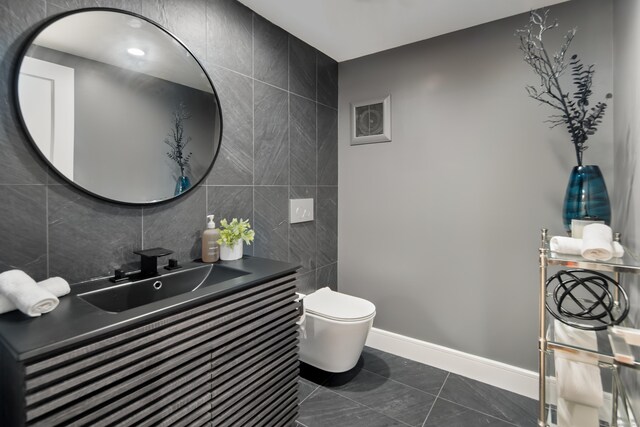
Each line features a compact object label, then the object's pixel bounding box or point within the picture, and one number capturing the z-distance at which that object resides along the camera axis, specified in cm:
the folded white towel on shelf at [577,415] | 108
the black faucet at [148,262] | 130
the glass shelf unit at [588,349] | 101
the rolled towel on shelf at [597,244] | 107
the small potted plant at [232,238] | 160
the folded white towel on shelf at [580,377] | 107
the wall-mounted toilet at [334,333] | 182
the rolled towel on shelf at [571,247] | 114
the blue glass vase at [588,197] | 148
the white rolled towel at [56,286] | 102
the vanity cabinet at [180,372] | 76
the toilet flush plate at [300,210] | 218
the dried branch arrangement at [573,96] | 152
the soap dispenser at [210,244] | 157
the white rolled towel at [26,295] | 87
